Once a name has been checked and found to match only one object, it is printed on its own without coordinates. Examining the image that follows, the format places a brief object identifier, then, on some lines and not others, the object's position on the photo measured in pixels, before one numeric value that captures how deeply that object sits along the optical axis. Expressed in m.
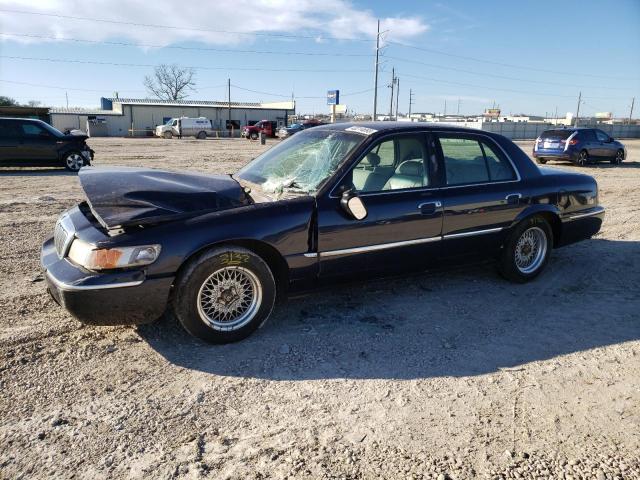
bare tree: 92.62
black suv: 13.40
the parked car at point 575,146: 17.53
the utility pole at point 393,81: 62.55
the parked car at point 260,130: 46.69
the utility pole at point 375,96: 45.17
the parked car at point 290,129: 42.12
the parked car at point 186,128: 45.69
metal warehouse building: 51.88
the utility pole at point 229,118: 54.34
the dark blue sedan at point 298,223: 3.16
